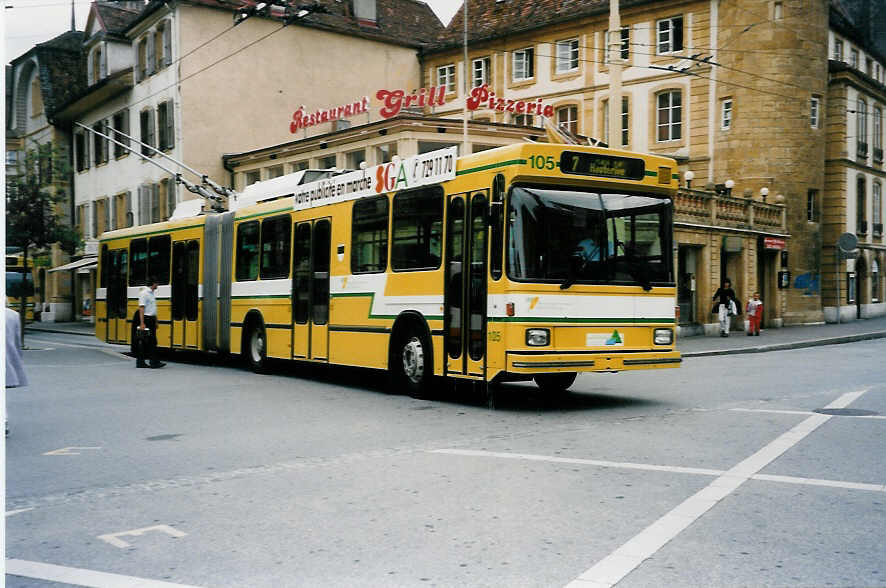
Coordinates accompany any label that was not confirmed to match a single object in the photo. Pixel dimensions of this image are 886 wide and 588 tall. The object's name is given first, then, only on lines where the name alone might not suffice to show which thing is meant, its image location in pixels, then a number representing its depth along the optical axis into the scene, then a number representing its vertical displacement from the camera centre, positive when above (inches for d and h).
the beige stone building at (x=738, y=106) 1482.5 +295.6
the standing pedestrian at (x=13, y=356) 368.8 -24.0
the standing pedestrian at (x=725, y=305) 1195.4 -16.9
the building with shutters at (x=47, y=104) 1985.7 +396.5
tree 1562.5 +143.8
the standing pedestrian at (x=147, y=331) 751.1 -29.1
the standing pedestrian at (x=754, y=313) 1237.7 -27.6
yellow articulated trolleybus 438.6 +13.0
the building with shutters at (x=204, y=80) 1510.8 +352.0
